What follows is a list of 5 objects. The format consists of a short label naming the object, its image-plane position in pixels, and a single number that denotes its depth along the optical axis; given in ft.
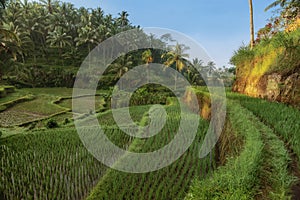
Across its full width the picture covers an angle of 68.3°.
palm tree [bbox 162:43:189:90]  79.62
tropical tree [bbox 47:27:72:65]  90.84
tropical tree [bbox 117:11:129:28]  119.65
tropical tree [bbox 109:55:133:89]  82.99
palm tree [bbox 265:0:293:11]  35.40
